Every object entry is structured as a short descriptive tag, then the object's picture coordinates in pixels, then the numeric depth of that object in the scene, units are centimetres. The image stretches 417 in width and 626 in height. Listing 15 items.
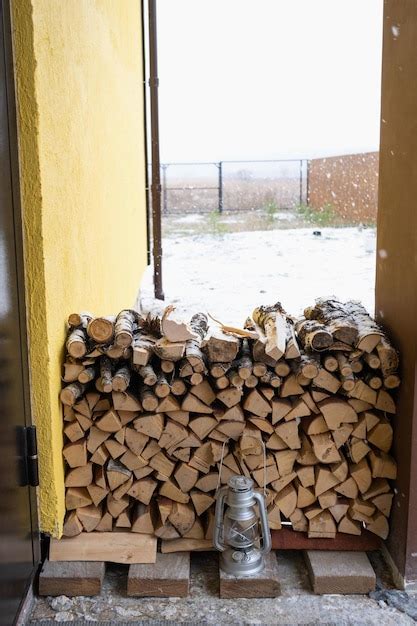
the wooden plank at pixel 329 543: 259
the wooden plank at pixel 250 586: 241
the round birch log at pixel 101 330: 242
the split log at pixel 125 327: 241
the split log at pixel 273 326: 242
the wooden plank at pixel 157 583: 242
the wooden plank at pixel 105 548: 248
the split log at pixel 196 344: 242
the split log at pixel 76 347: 239
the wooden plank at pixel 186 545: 256
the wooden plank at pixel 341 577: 243
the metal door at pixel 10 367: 197
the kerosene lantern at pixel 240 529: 244
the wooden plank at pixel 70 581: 241
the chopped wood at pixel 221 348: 242
